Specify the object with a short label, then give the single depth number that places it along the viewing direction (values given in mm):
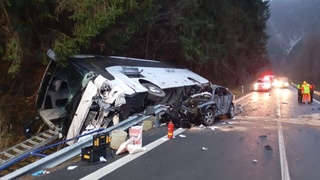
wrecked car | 10195
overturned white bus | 8383
